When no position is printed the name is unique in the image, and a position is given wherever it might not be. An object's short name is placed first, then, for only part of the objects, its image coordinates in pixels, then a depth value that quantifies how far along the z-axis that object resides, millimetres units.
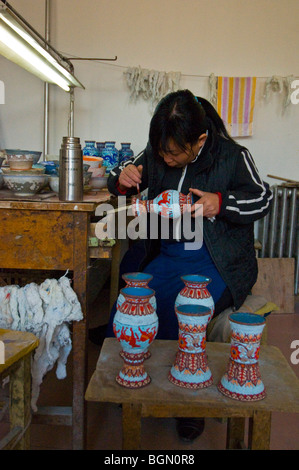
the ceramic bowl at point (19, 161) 1814
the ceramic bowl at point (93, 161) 2405
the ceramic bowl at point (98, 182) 2385
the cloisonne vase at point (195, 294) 1418
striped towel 3969
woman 1798
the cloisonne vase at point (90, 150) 2928
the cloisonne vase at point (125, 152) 3268
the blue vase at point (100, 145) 3339
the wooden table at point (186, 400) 1184
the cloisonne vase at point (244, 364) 1211
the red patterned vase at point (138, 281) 1409
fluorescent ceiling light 1878
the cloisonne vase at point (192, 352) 1258
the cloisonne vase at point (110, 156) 2982
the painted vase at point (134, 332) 1235
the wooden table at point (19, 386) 1327
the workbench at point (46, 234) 1648
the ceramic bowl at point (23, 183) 1723
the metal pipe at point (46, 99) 3967
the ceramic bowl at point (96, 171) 2391
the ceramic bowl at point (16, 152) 1919
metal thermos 1701
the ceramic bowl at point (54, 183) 1903
